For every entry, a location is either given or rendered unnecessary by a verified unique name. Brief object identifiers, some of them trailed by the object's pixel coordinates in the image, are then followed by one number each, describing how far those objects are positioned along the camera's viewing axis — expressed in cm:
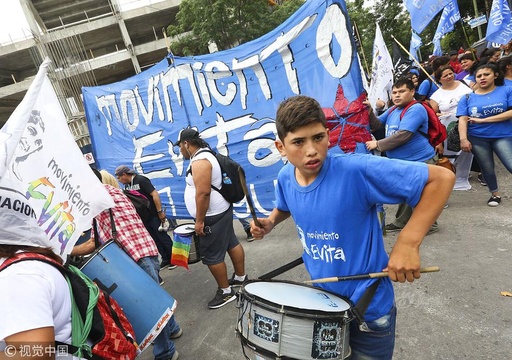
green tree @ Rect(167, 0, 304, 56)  1517
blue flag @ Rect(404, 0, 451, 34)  535
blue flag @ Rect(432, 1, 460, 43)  532
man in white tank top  284
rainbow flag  316
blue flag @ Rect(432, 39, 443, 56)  625
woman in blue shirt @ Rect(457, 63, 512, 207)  358
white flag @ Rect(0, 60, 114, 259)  117
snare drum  120
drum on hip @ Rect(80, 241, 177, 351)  194
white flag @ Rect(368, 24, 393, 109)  457
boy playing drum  114
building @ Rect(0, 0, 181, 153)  2094
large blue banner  350
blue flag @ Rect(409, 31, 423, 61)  737
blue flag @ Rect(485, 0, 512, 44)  518
